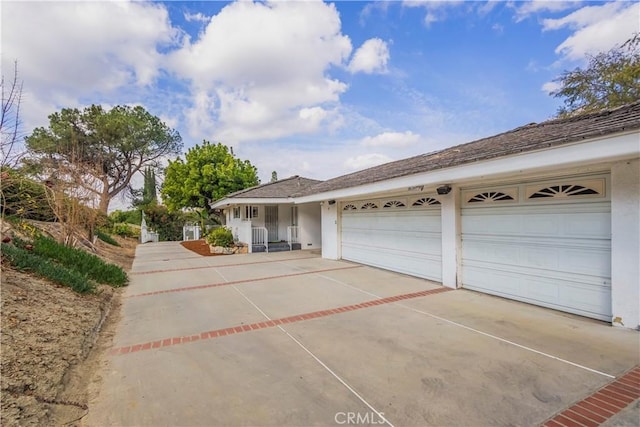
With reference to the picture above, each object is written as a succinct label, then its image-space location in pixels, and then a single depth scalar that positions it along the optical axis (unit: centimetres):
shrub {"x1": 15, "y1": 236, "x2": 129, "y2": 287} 779
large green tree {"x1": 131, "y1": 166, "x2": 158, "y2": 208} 3391
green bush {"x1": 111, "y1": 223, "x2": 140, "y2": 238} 2719
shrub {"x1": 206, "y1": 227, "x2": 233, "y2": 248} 1636
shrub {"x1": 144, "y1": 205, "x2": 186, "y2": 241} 2755
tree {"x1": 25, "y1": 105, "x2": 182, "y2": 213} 2286
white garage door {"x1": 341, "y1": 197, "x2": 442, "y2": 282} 842
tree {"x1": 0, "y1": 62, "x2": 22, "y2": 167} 434
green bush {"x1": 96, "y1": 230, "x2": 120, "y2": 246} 1889
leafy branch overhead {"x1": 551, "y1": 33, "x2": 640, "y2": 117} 1411
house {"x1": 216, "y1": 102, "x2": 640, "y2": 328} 461
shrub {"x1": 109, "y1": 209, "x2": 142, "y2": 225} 3228
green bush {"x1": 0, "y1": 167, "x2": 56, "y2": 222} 514
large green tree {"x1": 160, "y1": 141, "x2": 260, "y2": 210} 2297
